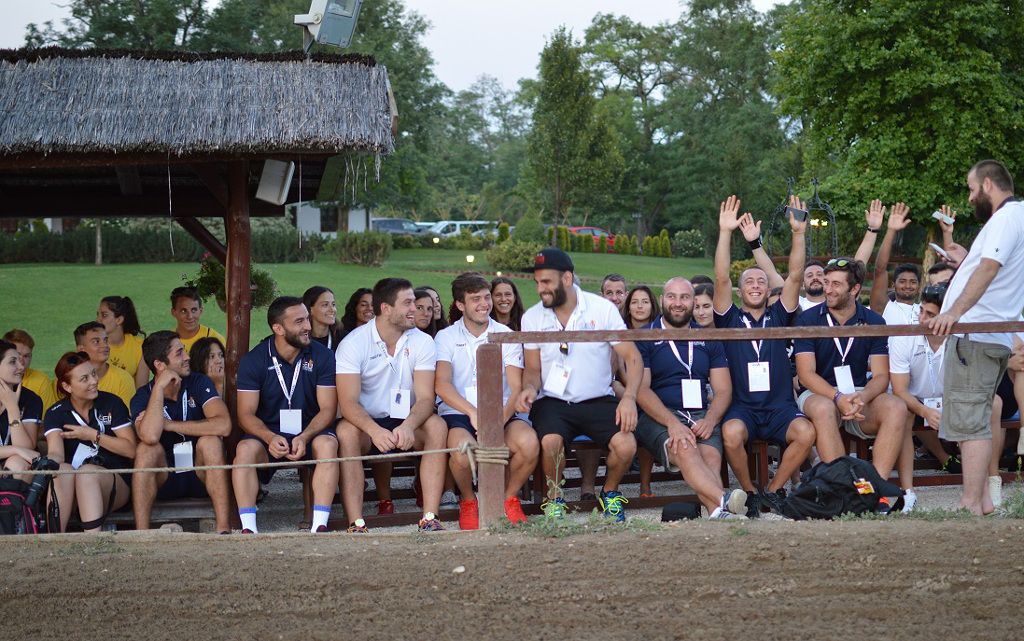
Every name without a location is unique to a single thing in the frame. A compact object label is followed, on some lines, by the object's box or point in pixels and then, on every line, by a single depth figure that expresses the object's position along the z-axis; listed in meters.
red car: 46.84
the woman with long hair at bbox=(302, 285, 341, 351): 8.14
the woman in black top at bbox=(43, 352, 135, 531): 6.61
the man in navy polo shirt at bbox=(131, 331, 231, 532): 6.74
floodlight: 7.45
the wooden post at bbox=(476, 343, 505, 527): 6.24
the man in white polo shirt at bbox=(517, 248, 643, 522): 6.98
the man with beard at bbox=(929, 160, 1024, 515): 6.18
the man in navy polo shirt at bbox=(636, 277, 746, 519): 6.81
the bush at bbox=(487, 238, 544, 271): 30.39
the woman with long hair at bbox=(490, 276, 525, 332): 8.10
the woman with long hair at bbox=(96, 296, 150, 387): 8.48
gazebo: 6.70
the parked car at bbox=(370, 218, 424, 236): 48.59
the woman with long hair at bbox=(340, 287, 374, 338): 8.54
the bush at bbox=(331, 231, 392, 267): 31.02
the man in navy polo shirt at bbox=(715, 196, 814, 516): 7.05
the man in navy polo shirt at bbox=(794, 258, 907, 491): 6.95
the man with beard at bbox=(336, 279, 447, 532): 6.76
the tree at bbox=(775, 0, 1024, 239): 23.81
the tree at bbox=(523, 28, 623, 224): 35.50
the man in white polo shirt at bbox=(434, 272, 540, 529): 6.80
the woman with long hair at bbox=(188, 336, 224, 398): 7.54
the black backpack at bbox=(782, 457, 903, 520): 6.47
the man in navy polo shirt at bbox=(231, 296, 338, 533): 6.77
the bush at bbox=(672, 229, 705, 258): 49.47
